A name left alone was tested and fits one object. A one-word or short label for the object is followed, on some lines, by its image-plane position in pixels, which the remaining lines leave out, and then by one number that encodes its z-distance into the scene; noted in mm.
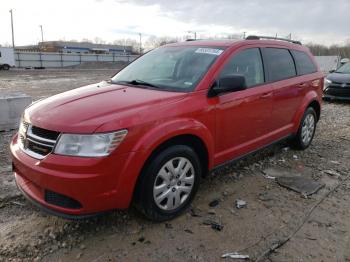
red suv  3004
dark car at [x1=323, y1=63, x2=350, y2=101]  11562
